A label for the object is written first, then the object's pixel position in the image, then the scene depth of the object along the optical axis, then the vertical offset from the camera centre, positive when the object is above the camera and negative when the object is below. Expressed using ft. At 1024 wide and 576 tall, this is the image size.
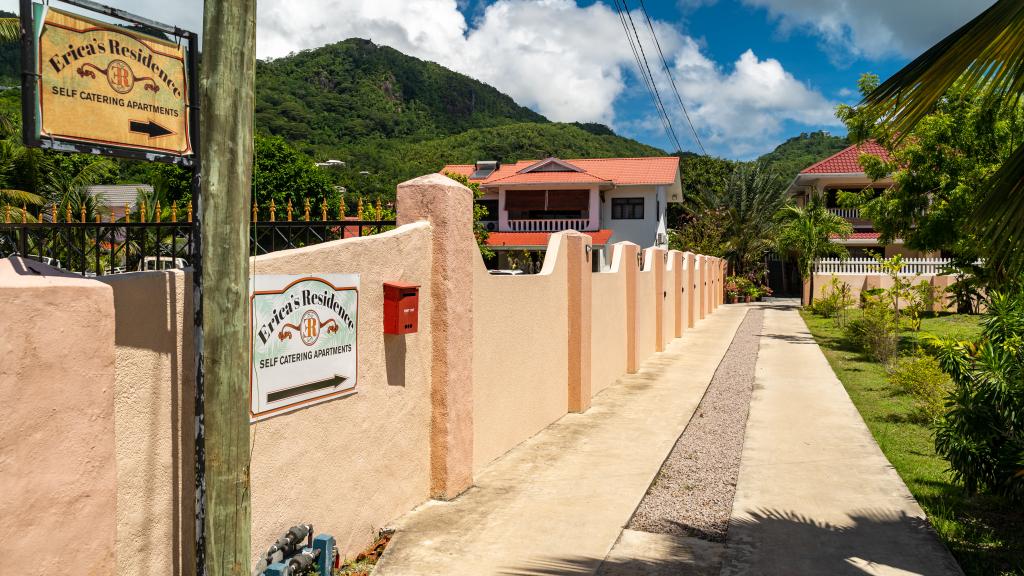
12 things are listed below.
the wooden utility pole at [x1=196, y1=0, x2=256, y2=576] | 10.30 -0.19
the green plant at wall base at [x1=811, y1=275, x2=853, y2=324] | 74.77 -3.93
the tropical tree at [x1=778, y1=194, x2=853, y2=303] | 102.01 +4.70
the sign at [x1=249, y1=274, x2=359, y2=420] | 13.20 -1.42
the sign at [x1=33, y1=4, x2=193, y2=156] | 9.07 +2.31
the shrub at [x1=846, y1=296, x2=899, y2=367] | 48.98 -4.26
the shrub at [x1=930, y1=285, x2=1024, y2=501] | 17.17 -3.44
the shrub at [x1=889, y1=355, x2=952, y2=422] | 30.73 -5.09
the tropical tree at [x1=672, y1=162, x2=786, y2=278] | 132.57 +8.17
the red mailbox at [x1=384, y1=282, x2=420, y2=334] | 17.34 -0.95
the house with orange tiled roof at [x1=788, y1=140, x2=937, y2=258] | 124.47 +14.39
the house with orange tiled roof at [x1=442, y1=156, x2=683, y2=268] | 128.06 +11.74
